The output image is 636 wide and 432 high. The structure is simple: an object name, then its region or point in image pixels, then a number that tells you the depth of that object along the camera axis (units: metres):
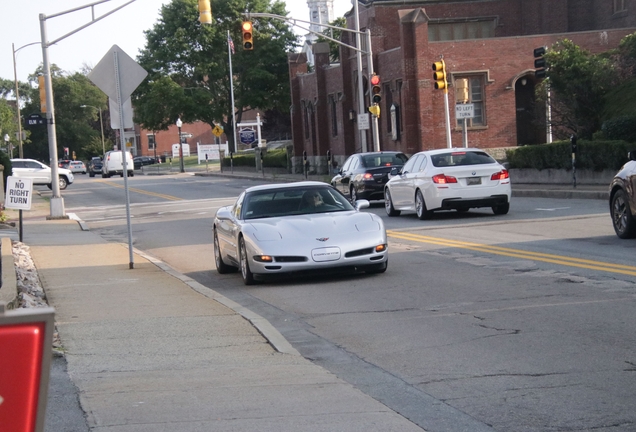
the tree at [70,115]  124.12
